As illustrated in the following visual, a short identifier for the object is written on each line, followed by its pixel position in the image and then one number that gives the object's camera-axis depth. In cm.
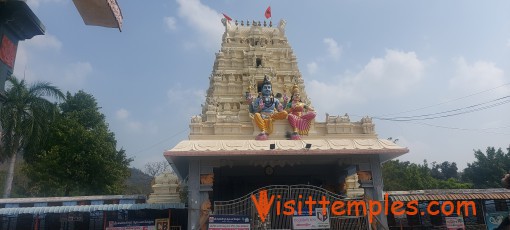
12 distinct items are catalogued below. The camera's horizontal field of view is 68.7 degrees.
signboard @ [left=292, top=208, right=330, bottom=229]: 1231
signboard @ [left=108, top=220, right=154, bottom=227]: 1366
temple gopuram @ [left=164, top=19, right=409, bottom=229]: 1338
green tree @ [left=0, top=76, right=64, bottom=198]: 2131
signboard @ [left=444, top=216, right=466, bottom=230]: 1547
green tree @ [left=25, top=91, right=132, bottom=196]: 2583
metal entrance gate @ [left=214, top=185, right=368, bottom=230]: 1245
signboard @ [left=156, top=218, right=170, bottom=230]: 1412
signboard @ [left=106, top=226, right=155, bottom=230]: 1372
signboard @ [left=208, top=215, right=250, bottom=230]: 1215
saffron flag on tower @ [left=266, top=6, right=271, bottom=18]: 2331
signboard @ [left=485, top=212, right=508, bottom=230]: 1603
